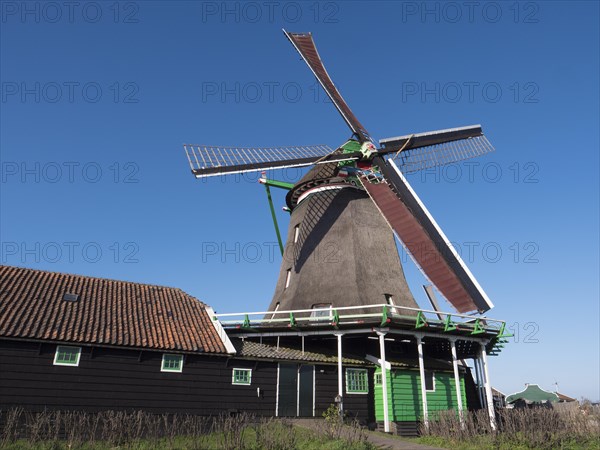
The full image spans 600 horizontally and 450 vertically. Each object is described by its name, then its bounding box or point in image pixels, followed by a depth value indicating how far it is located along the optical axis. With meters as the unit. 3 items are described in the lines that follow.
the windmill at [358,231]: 20.75
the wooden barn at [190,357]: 15.46
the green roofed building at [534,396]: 35.66
